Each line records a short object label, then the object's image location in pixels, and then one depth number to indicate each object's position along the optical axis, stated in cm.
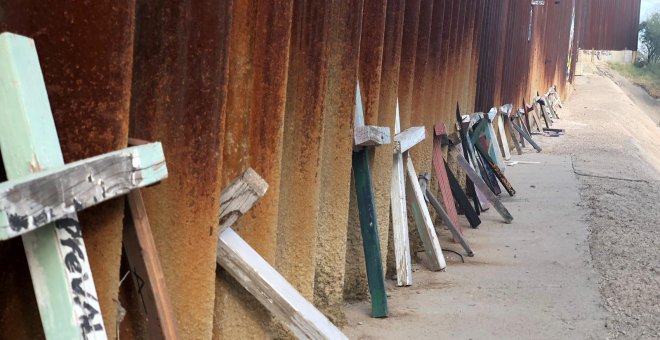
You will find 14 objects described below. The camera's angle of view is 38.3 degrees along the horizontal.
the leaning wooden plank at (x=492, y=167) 1170
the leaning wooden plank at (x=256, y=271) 358
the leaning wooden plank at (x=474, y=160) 1092
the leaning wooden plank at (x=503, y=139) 1714
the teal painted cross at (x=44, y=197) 210
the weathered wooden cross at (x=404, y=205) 668
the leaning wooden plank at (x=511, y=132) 1857
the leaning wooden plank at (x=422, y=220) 725
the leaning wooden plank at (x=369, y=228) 581
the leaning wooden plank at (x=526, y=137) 1888
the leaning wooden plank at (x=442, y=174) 873
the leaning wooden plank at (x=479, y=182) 1003
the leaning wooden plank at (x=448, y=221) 820
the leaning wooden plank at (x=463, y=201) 968
